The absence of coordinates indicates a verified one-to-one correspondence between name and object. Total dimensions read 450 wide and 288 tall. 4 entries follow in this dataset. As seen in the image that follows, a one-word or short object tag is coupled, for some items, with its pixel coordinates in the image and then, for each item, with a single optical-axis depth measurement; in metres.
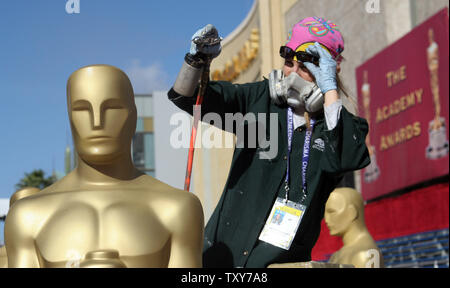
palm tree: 39.34
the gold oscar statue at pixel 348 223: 6.30
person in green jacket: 3.24
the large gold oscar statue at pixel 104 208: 2.55
